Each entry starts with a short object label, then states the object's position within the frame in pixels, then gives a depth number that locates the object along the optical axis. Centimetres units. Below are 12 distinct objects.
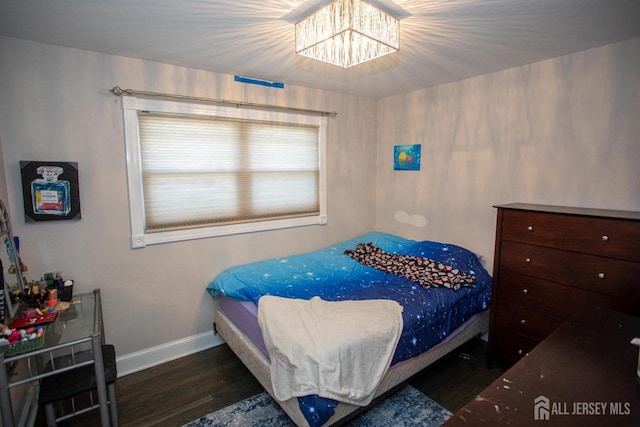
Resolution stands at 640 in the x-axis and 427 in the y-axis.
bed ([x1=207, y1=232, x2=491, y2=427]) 200
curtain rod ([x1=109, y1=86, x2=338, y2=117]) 230
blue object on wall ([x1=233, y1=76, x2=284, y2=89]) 282
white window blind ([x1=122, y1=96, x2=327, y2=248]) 248
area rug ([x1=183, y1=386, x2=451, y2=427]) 200
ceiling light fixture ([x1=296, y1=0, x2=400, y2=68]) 156
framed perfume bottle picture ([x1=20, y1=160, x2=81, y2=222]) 207
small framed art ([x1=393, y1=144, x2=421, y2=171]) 345
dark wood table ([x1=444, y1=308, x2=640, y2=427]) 86
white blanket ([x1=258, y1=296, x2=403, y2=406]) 166
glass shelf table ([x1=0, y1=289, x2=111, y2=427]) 142
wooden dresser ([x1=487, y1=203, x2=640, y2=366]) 186
